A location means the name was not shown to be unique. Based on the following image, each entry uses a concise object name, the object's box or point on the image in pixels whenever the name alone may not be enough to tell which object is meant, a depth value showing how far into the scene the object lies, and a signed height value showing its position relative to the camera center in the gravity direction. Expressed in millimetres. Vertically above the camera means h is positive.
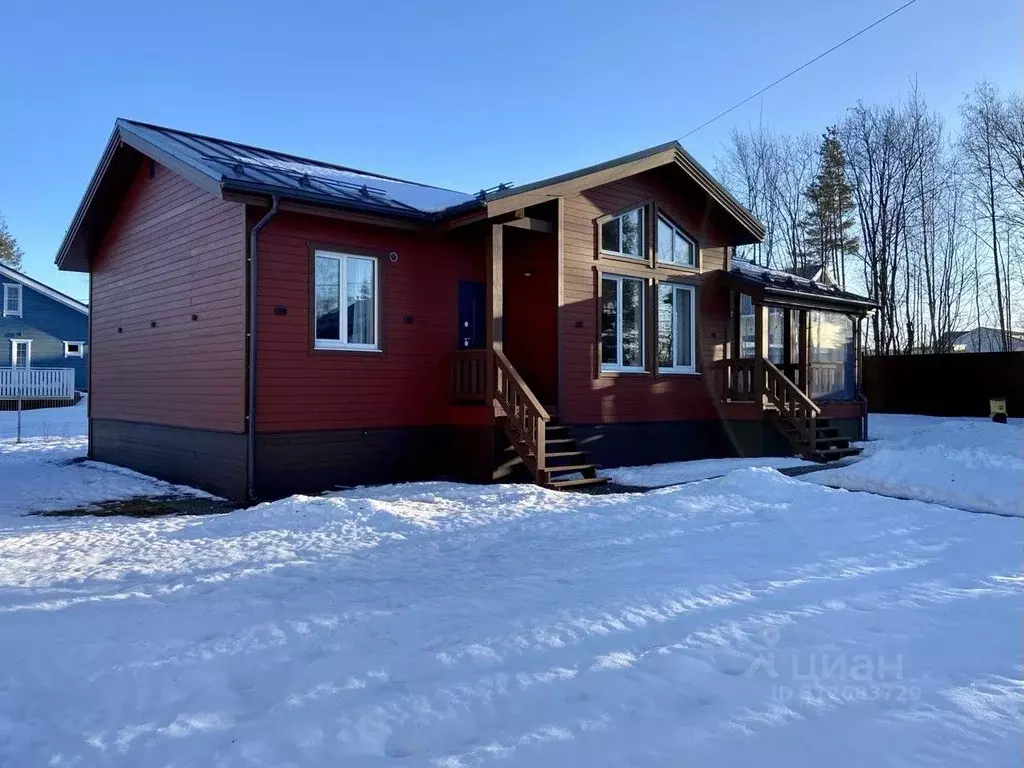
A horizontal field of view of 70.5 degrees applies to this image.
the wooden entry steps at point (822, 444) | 12688 -980
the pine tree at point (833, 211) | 31984 +7988
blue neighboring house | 28797 +2775
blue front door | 11227 +1196
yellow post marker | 20109 -573
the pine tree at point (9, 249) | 41625 +8501
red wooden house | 9422 +1081
